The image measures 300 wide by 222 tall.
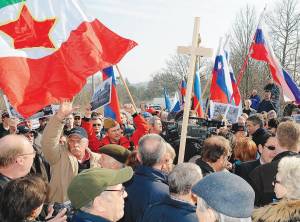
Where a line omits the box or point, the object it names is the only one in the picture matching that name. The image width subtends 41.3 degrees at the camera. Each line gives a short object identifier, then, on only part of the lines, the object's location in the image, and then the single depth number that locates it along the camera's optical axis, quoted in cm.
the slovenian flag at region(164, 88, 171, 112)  1795
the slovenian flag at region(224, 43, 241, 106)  923
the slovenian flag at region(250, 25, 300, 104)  830
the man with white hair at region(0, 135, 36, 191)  337
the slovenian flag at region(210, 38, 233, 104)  921
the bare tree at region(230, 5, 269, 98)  3138
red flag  464
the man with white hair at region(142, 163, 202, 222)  282
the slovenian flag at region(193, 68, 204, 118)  972
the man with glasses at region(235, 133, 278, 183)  461
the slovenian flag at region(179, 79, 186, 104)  1487
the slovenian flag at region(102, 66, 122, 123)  693
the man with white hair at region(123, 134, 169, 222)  354
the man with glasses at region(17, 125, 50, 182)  494
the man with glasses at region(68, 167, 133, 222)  239
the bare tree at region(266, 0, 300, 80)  2970
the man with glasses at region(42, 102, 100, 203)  410
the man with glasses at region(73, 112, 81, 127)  912
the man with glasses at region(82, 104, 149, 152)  687
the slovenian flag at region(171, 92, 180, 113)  1505
